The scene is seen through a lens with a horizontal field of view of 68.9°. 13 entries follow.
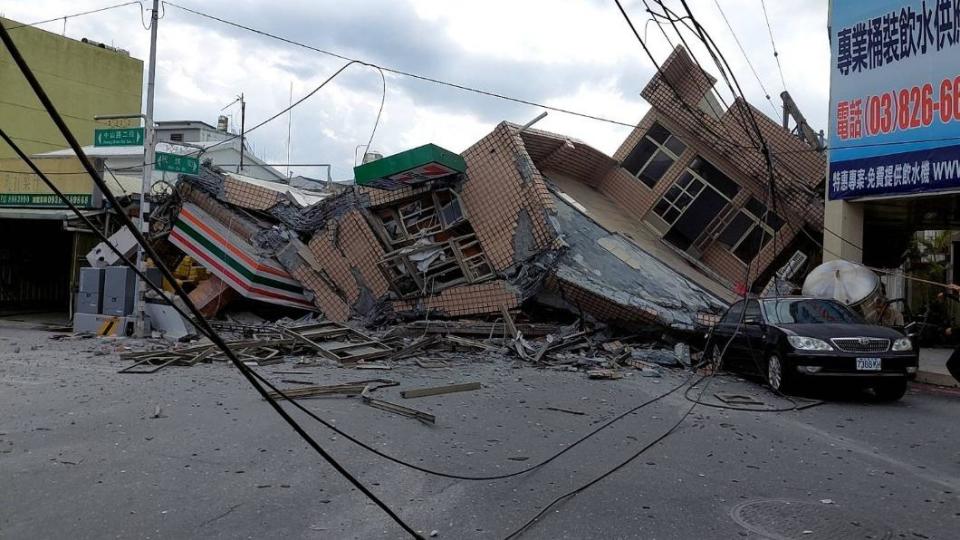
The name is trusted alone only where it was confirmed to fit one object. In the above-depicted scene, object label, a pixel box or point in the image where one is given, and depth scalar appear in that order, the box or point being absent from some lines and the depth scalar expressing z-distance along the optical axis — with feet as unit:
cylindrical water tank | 41.24
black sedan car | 28.81
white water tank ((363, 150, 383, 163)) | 65.30
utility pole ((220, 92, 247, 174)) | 144.77
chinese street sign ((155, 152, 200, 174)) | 49.06
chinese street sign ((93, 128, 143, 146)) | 50.14
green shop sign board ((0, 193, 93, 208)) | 65.22
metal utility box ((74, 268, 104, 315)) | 54.95
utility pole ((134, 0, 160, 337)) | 50.70
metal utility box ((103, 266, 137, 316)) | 53.16
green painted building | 108.47
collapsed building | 46.42
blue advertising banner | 41.52
